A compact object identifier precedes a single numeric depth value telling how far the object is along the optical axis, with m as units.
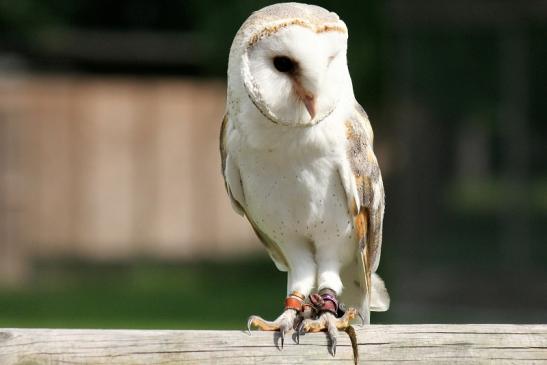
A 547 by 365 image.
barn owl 6.22
